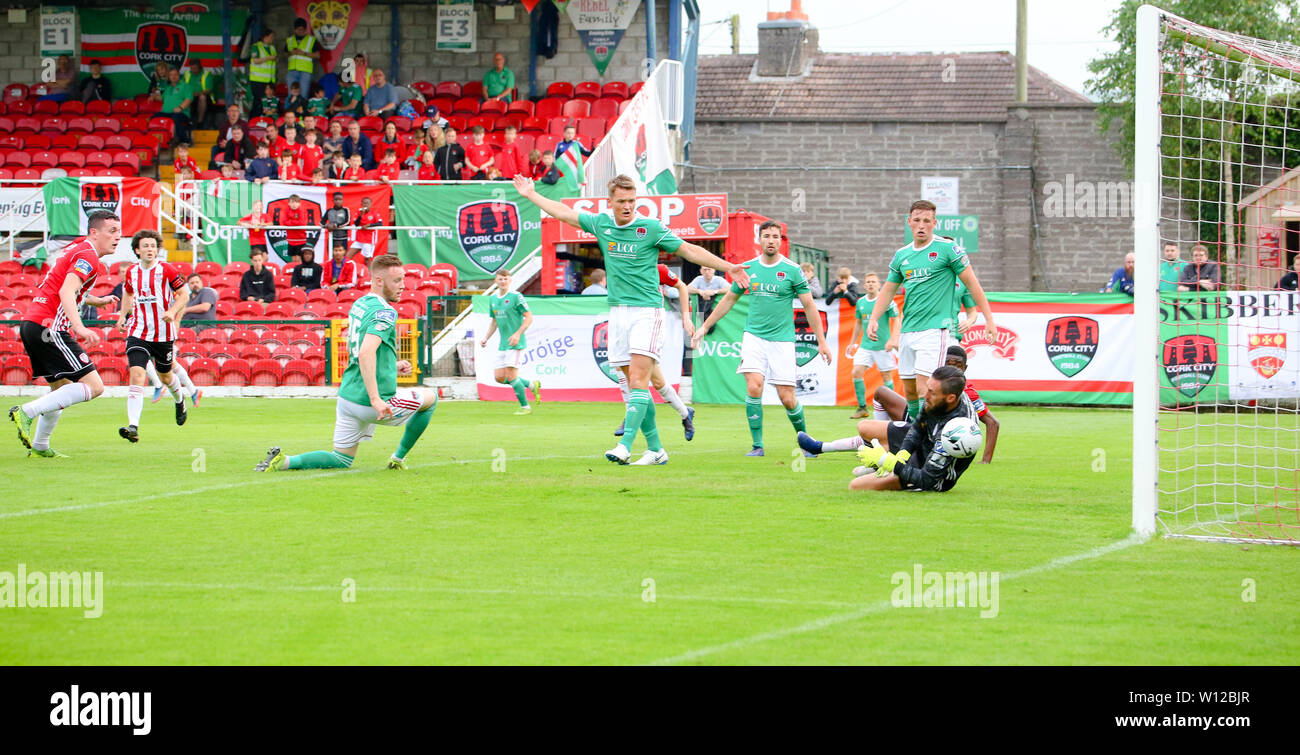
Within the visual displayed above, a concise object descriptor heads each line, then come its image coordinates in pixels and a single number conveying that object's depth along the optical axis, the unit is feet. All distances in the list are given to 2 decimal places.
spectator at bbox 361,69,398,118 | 103.81
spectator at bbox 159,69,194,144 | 106.52
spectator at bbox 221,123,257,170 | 95.40
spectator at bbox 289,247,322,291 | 84.94
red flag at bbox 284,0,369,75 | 109.40
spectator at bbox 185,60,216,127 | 105.60
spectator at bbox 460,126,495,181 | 91.04
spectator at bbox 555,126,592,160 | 89.17
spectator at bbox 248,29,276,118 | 106.93
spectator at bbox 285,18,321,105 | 106.01
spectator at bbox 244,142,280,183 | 90.79
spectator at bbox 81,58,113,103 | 110.22
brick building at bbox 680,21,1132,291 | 124.88
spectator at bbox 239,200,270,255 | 86.63
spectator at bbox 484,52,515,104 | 107.34
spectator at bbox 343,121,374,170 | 93.40
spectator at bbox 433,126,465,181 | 90.12
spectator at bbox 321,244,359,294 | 84.07
